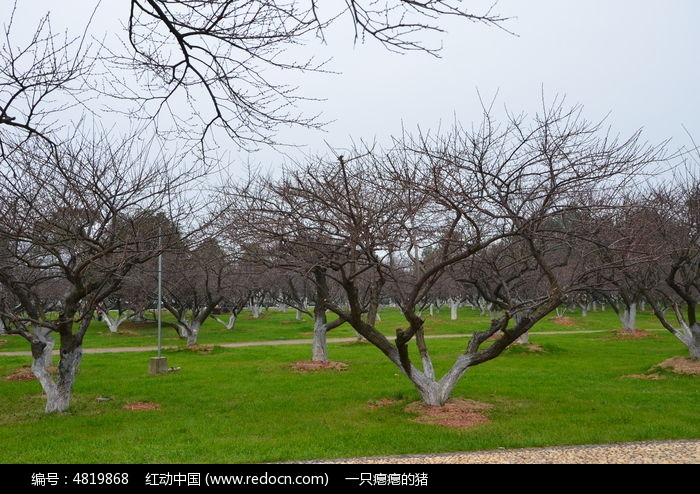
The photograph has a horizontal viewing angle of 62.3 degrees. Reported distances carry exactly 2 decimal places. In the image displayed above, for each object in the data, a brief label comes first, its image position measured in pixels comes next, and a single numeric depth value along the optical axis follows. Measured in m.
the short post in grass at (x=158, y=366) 15.73
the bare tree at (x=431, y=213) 7.94
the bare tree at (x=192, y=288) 16.79
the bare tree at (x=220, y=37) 3.79
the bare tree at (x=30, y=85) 4.93
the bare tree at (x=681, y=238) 12.52
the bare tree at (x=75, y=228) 8.34
